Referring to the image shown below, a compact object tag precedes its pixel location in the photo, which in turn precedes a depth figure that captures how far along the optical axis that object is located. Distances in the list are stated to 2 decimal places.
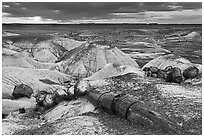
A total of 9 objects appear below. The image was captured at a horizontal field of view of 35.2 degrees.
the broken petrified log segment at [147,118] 9.87
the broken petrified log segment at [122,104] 11.58
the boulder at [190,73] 16.89
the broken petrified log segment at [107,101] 12.32
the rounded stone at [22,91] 20.13
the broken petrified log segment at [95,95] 13.53
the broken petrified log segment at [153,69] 18.79
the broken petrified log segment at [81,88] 15.35
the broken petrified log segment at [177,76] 16.45
